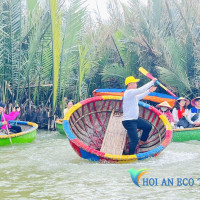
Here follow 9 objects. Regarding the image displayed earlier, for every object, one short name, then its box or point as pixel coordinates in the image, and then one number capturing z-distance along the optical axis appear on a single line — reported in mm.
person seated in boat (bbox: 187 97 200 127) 11053
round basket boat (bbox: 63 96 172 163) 8006
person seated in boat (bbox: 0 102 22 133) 10177
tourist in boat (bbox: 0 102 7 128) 9969
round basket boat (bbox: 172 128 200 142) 10477
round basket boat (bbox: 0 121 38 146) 9922
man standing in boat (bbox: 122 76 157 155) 7941
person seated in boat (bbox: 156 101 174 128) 10914
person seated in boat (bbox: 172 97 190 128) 11070
